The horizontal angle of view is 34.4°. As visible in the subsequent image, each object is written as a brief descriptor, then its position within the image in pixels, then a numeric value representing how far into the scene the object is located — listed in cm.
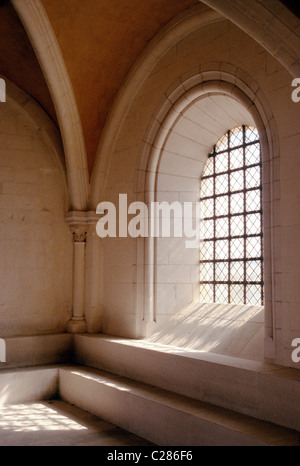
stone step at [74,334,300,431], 350
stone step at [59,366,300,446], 334
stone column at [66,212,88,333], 650
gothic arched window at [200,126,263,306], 514
